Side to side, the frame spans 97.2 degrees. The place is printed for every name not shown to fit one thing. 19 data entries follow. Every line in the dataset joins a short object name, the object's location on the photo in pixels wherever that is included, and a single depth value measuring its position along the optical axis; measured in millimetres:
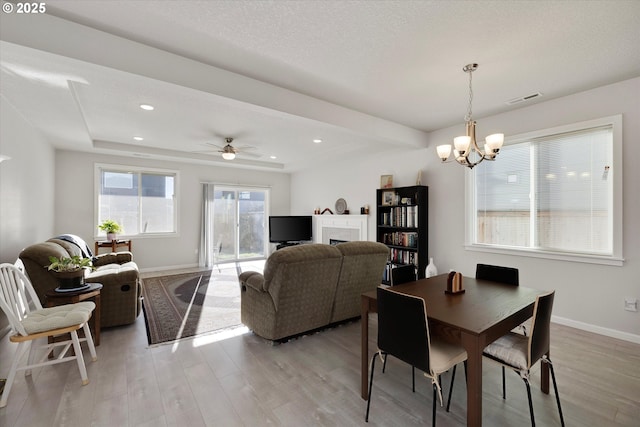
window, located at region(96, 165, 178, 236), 5875
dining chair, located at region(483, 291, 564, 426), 1610
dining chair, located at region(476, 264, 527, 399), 2461
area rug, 3178
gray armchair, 2676
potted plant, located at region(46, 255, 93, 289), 2549
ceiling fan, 4711
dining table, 1408
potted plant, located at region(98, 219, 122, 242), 5400
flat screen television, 7350
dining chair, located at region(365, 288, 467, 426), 1549
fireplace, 5918
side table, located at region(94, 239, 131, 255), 5328
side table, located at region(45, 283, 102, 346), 2498
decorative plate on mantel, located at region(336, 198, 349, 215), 6373
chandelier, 2299
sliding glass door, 7324
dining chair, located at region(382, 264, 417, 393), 2561
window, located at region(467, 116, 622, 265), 3006
